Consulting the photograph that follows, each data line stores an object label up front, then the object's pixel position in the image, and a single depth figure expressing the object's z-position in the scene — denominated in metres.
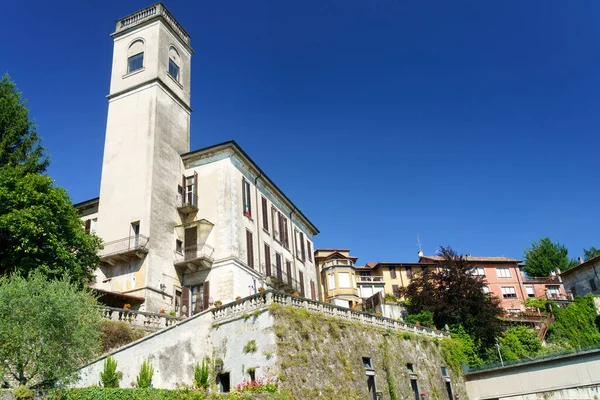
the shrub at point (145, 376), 20.08
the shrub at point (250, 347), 21.46
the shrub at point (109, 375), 19.42
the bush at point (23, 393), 14.05
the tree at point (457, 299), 36.50
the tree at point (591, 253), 70.50
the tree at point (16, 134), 30.38
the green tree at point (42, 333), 15.90
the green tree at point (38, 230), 24.69
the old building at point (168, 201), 32.56
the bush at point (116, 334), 21.86
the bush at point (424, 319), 36.56
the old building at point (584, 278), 50.19
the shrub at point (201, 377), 21.23
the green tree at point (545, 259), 69.44
